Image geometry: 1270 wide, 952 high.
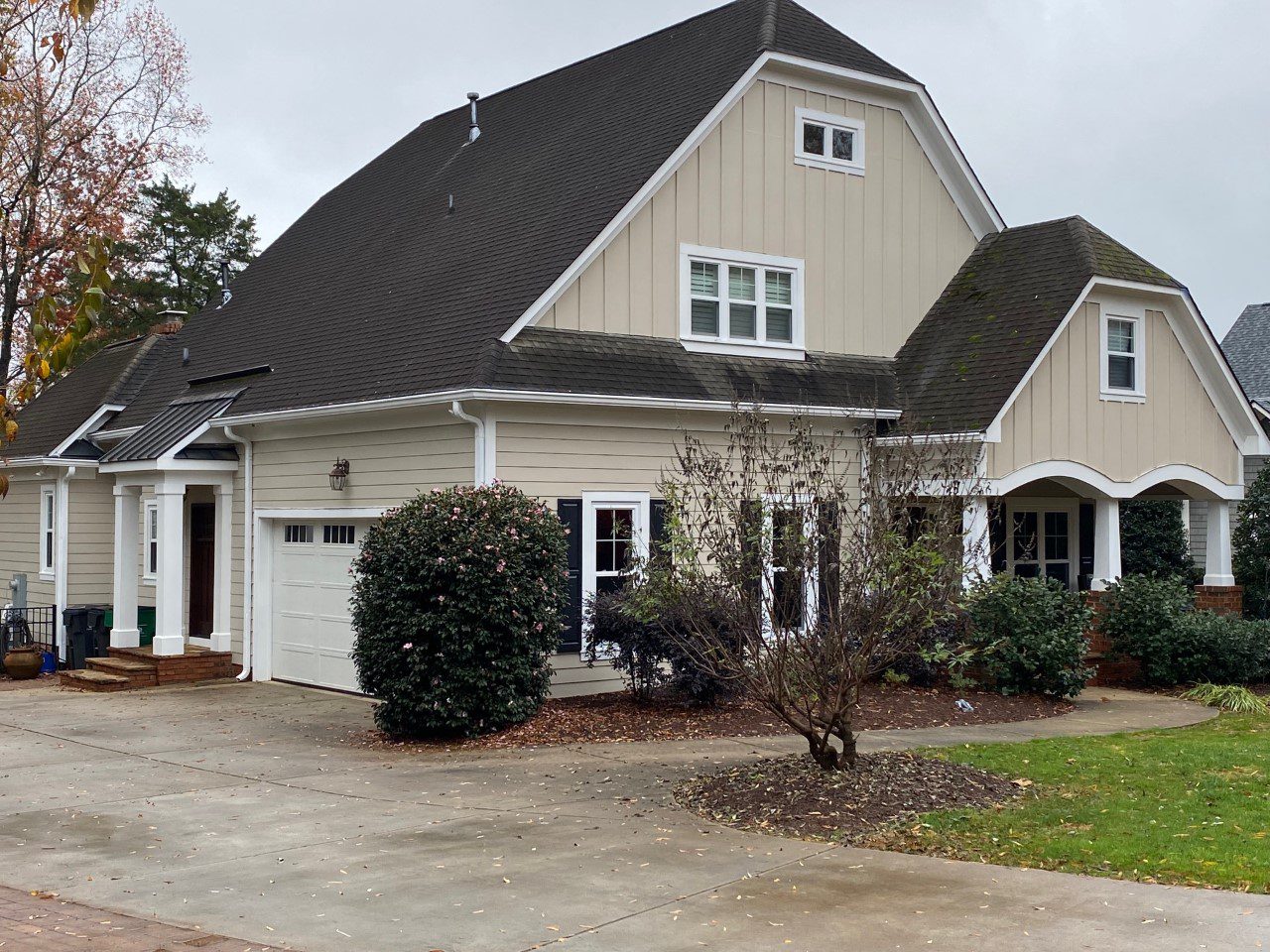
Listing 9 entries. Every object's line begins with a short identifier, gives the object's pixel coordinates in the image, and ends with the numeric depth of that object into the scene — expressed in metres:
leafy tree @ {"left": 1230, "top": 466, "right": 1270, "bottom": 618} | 21.47
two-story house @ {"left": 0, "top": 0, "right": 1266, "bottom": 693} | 16.16
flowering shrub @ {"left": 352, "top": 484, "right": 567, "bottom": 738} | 13.27
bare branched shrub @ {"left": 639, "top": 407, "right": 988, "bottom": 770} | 10.05
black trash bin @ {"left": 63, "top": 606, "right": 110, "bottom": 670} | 21.58
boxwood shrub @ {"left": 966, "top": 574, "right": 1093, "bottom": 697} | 15.77
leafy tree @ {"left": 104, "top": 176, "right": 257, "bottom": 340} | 47.47
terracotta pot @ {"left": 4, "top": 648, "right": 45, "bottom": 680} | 21.20
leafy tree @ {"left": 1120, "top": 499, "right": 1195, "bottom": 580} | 24.83
